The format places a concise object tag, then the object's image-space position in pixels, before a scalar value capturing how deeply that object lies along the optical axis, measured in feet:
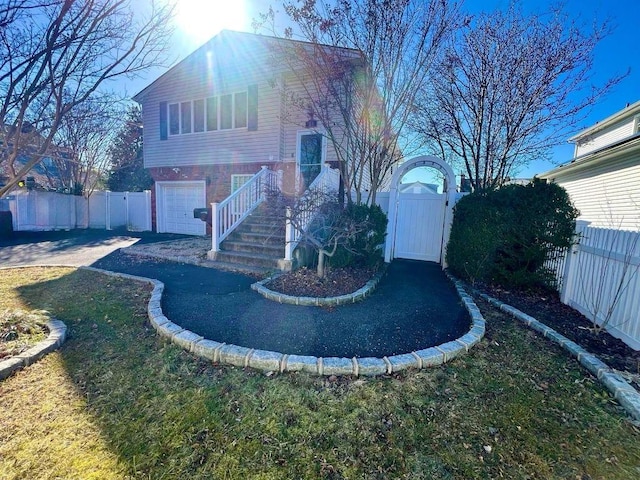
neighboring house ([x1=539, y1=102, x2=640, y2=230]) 27.11
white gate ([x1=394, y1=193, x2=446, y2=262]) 24.76
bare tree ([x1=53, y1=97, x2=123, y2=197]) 45.60
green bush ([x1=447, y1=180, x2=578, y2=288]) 16.61
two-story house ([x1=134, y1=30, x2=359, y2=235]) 31.83
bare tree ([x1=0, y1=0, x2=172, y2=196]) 10.60
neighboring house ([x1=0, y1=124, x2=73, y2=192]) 48.73
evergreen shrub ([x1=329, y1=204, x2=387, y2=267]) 19.15
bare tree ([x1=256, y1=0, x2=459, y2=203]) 17.76
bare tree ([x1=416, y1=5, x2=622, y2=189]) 21.16
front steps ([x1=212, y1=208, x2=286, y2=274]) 20.29
